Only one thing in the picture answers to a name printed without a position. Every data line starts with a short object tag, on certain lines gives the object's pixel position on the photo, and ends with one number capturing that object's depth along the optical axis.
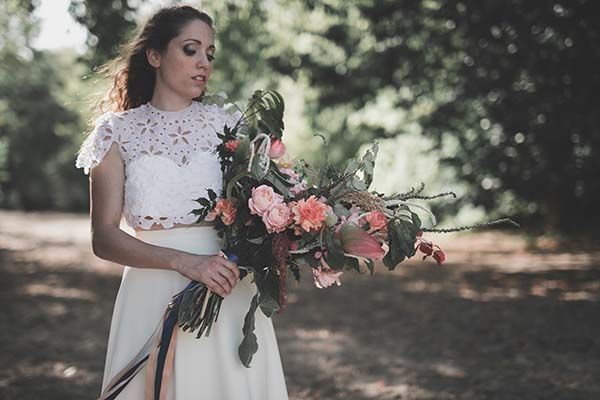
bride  2.77
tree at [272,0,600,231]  7.85
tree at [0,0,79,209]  27.98
